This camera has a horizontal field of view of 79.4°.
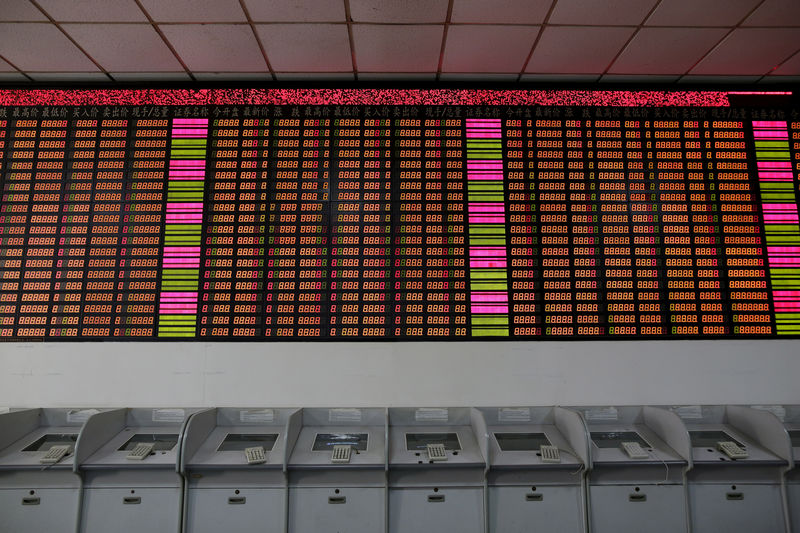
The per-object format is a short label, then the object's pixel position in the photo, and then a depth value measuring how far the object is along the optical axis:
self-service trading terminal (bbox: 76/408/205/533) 2.85
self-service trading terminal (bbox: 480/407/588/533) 2.90
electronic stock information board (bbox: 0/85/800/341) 3.38
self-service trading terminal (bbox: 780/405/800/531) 2.90
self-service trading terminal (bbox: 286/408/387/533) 2.87
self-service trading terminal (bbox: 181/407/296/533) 2.85
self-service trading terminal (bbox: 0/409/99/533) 2.85
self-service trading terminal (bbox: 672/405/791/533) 2.91
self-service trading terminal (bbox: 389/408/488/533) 2.88
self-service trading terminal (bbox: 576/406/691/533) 2.89
